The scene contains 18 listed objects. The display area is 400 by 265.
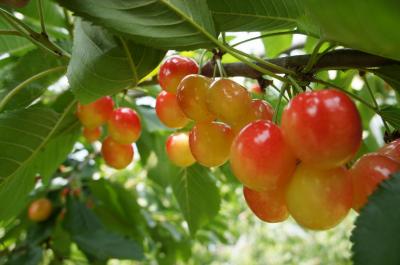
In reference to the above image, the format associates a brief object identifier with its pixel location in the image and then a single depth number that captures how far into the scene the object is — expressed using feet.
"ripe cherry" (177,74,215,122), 0.69
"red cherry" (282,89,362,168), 0.49
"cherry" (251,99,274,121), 0.67
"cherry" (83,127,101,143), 1.28
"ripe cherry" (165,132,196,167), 0.96
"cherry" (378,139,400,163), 0.57
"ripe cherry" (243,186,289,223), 0.59
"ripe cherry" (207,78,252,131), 0.65
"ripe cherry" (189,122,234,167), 0.69
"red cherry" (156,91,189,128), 0.85
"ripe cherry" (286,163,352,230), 0.52
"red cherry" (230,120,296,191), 0.54
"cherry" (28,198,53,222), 1.67
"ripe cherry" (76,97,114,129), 1.03
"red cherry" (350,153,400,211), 0.53
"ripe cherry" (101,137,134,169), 1.14
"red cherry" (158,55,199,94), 0.80
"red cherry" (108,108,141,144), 1.04
